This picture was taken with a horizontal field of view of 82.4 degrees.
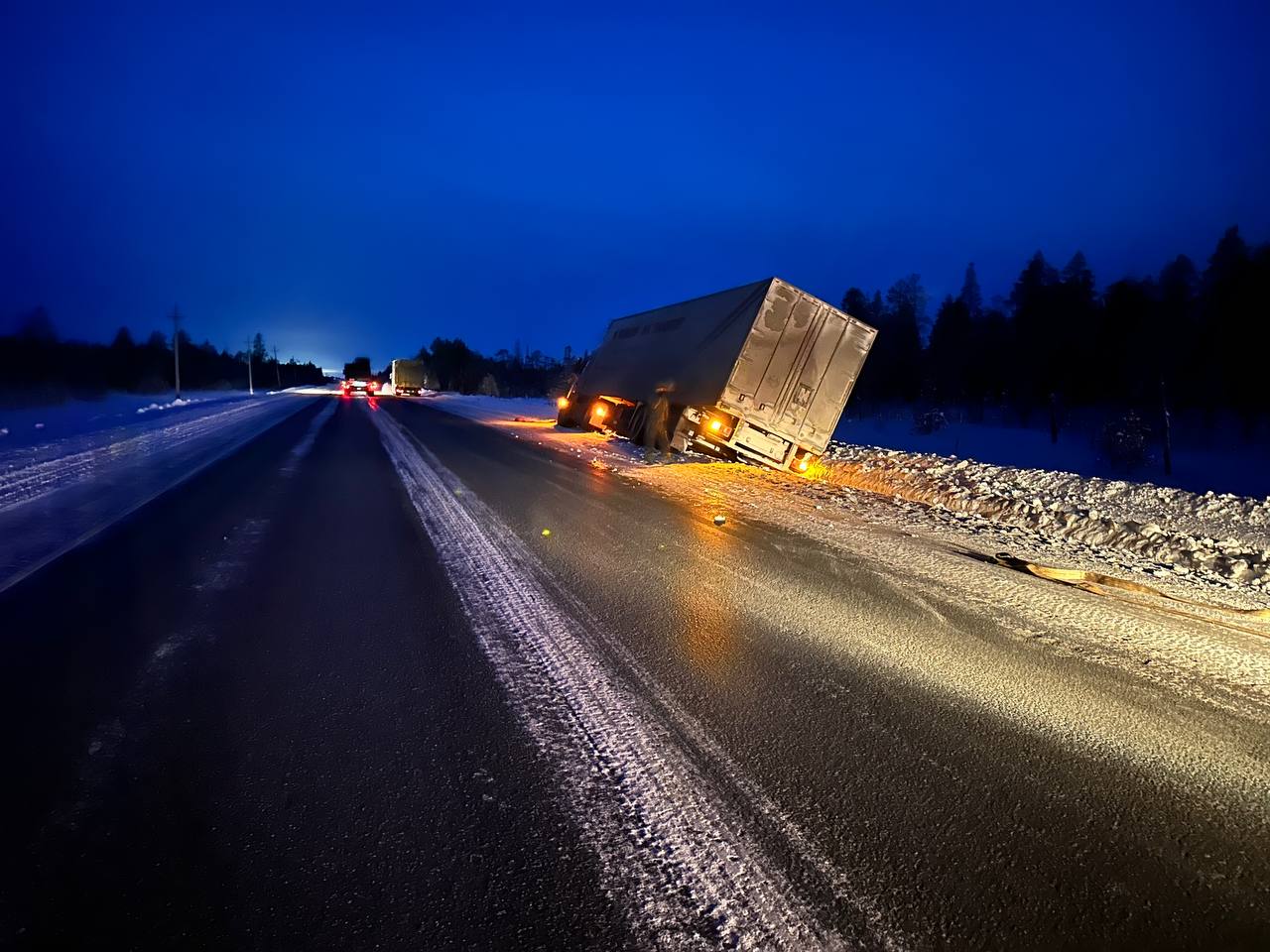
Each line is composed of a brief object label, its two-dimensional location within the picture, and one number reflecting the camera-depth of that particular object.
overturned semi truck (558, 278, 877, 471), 15.00
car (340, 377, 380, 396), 73.31
